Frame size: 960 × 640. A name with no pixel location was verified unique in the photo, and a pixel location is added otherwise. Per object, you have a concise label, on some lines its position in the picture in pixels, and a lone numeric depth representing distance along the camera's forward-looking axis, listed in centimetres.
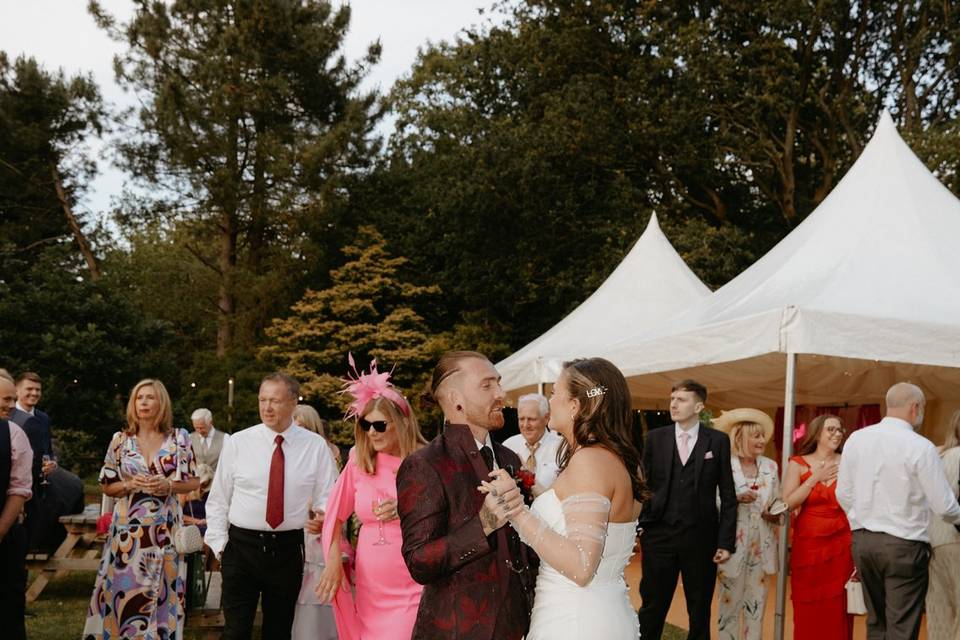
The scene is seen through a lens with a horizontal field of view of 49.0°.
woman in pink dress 491
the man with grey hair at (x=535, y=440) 873
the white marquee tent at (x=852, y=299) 705
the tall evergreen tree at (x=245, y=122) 2905
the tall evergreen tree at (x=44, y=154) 3089
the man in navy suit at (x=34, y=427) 840
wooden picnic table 980
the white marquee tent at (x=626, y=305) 1314
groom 322
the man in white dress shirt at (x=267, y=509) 613
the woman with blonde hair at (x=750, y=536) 766
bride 316
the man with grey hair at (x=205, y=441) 1203
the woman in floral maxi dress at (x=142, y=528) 646
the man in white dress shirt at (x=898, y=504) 629
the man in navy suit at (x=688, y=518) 727
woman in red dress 755
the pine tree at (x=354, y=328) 2750
